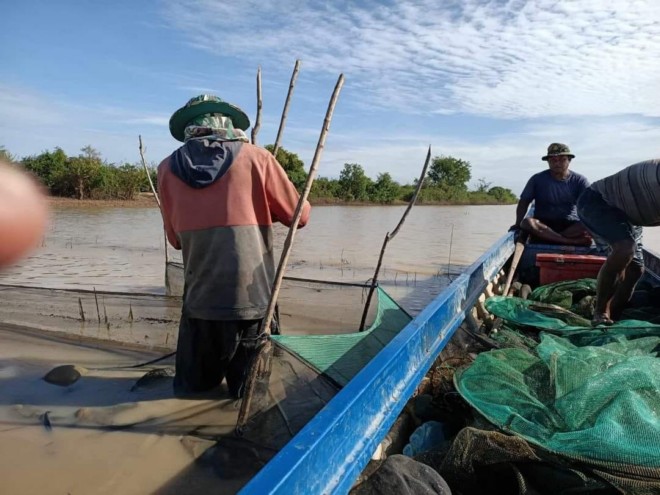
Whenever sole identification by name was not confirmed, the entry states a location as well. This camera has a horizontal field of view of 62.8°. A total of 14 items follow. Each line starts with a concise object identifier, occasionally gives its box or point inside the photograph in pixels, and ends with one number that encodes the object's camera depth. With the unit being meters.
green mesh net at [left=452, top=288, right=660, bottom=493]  1.60
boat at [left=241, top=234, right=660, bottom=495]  1.32
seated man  5.93
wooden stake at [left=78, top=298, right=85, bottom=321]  5.00
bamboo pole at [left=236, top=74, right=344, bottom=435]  2.29
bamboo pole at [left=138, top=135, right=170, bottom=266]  5.76
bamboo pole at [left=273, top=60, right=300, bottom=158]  3.27
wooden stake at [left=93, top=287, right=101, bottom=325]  4.97
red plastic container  4.92
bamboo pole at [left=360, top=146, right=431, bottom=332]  3.76
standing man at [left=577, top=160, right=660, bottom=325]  3.42
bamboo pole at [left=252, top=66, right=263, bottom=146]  3.43
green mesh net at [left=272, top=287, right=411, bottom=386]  2.38
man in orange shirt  2.52
